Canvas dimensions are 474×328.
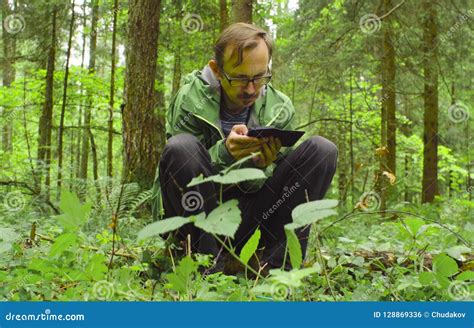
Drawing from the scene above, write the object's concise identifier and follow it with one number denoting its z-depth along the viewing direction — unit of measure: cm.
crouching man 228
